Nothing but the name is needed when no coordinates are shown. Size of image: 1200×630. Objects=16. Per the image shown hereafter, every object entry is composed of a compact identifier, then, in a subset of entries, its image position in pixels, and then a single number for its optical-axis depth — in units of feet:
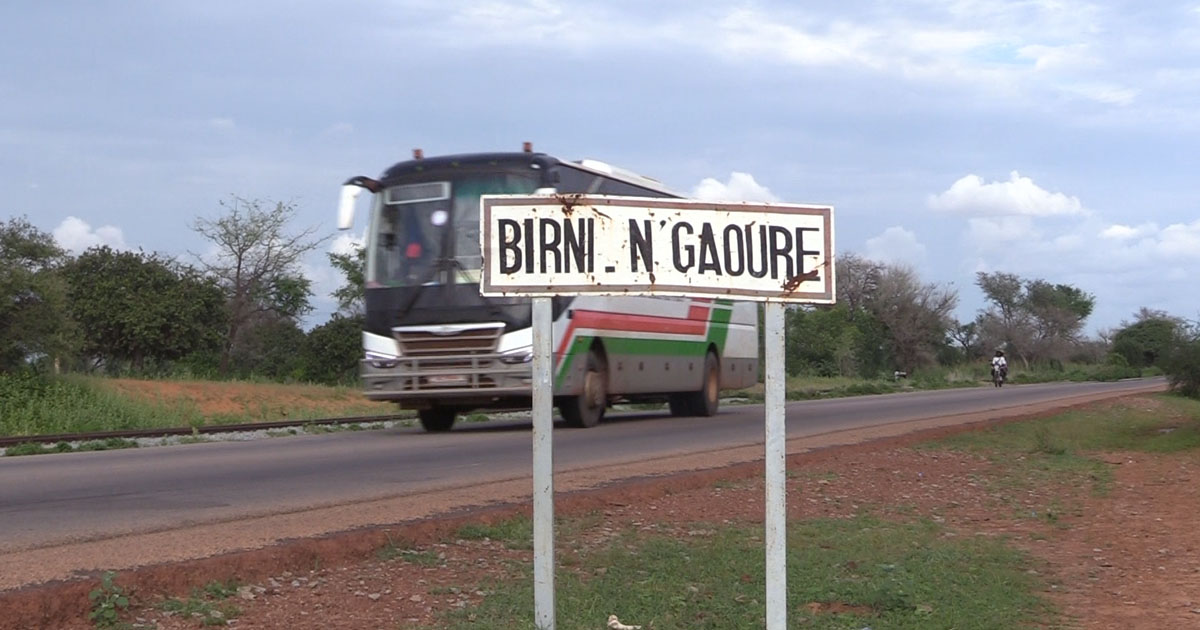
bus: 58.54
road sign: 16.56
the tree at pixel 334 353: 169.48
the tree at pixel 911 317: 276.62
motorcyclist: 169.31
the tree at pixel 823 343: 215.10
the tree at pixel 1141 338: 269.64
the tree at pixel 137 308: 134.21
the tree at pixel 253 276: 167.12
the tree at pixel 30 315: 90.68
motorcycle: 169.92
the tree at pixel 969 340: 309.81
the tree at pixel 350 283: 188.03
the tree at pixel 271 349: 177.68
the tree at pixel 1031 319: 327.26
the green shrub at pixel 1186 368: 79.71
